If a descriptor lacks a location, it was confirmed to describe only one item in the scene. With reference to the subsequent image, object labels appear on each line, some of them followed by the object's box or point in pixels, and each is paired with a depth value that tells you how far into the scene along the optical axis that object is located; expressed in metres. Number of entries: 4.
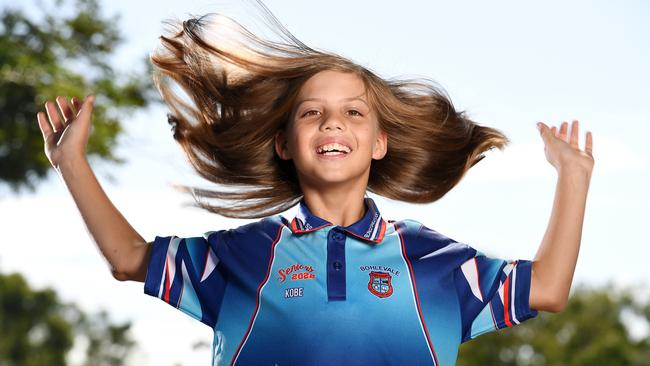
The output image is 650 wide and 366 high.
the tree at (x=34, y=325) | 36.03
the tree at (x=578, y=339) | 37.97
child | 3.00
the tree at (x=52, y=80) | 15.17
